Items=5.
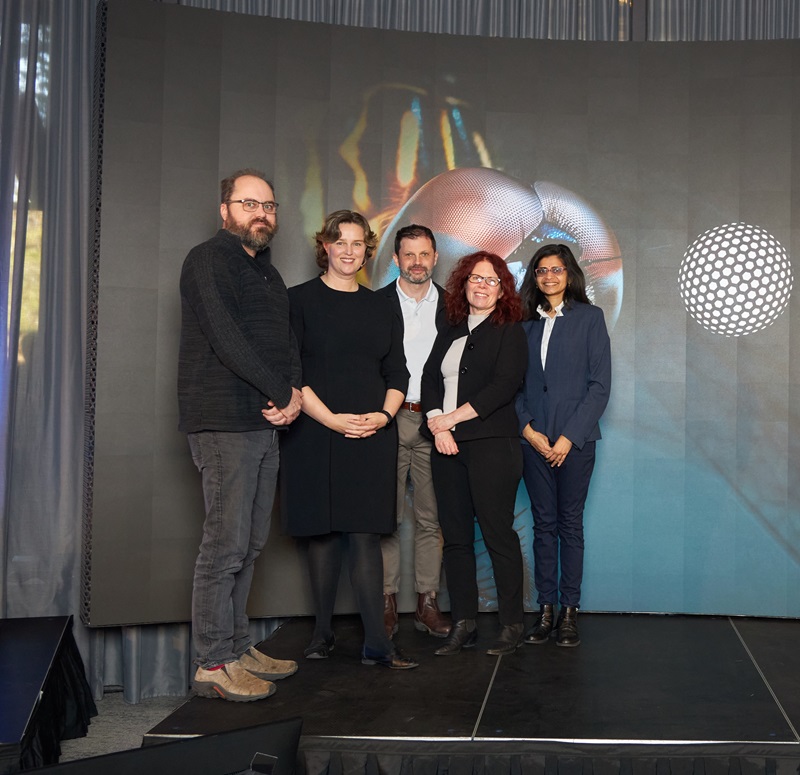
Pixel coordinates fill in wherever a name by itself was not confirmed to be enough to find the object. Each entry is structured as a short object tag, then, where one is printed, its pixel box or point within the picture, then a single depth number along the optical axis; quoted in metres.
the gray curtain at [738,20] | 3.99
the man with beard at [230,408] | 2.47
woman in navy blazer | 3.13
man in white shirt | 3.15
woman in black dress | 2.79
